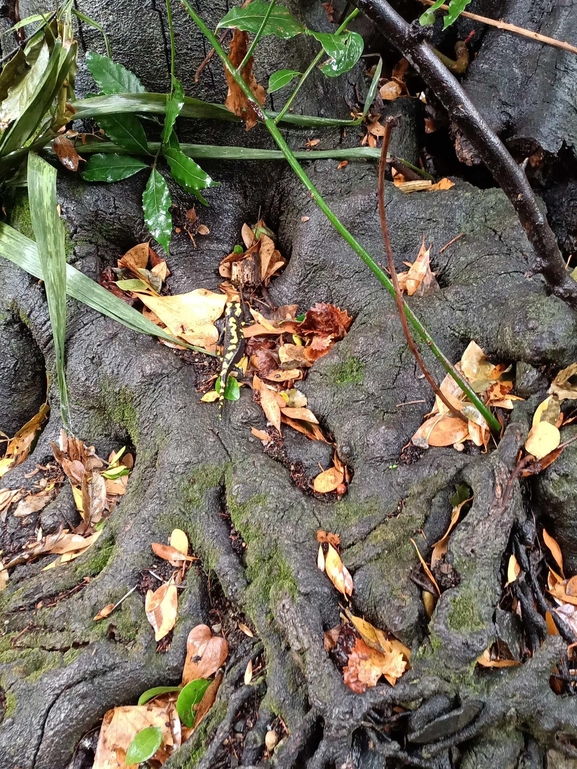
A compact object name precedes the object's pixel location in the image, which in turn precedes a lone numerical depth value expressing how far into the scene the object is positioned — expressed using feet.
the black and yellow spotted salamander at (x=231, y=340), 2.33
